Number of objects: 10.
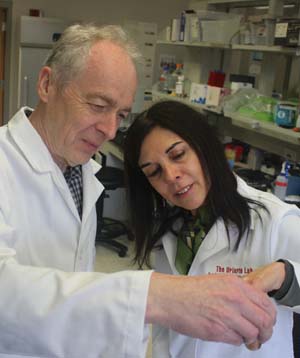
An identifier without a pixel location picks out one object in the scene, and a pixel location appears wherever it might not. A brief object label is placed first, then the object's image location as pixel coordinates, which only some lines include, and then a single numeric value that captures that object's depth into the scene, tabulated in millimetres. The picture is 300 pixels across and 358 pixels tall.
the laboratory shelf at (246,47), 2562
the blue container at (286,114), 2582
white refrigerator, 5066
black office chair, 3814
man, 663
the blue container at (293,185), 2758
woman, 1196
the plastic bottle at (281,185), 2701
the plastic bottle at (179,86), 3710
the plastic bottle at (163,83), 4070
